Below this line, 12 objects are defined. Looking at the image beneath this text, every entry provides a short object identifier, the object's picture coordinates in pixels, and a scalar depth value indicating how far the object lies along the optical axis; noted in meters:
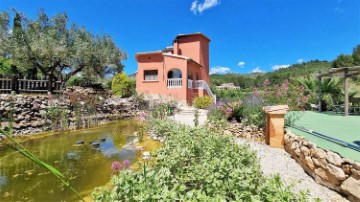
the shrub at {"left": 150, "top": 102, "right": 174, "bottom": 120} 11.25
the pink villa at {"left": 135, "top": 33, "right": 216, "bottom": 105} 19.25
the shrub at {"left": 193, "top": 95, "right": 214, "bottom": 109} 15.41
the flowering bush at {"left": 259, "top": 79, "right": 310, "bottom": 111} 8.65
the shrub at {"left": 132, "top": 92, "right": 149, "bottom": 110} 17.72
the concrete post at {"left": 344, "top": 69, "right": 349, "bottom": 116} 8.31
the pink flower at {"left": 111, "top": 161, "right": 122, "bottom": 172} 3.01
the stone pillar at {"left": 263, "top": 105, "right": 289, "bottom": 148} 6.04
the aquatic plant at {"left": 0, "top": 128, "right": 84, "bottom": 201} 0.71
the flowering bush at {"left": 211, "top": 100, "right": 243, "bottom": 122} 7.79
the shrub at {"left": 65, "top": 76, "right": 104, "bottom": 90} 23.91
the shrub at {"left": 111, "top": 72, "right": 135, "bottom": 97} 20.02
